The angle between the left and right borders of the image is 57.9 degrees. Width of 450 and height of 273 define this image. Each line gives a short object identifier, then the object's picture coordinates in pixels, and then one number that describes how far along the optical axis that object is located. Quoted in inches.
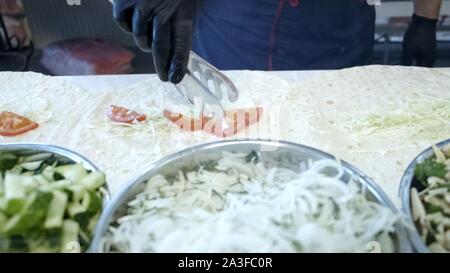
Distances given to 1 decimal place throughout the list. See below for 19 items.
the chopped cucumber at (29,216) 26.4
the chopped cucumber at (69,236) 27.2
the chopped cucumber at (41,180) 30.3
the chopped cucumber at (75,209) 28.5
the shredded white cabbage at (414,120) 44.3
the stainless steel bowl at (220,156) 30.2
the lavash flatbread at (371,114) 41.1
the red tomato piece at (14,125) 46.8
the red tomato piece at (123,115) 47.5
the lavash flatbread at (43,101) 47.3
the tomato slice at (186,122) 46.6
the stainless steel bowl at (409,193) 26.2
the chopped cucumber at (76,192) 29.4
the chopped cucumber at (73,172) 32.2
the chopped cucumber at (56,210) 27.1
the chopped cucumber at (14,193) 26.9
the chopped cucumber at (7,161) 36.7
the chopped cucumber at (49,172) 32.5
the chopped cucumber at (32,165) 36.6
